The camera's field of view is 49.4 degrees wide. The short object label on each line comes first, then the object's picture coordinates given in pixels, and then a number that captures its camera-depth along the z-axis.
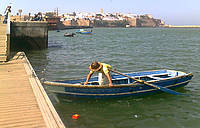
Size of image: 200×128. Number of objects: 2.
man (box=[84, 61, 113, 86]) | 10.02
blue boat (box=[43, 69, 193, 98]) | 10.23
